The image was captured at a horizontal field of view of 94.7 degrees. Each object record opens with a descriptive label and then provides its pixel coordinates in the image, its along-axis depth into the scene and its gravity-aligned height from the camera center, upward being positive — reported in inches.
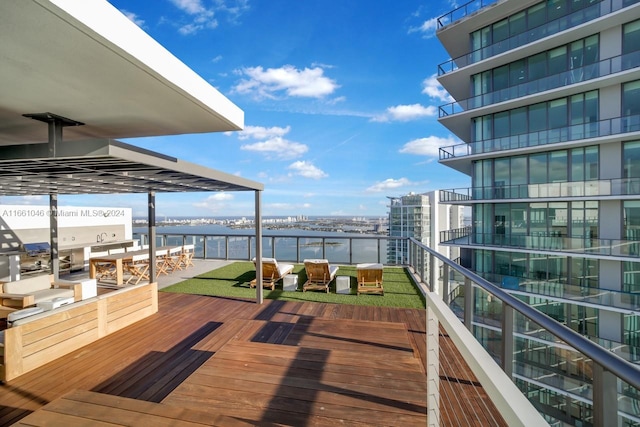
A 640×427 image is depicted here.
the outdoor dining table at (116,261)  262.1 -43.2
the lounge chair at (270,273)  261.3 -54.6
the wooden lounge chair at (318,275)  256.1 -55.7
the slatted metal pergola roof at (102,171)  108.7 +20.4
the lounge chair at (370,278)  243.3 -55.7
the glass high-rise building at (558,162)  476.1 +94.5
